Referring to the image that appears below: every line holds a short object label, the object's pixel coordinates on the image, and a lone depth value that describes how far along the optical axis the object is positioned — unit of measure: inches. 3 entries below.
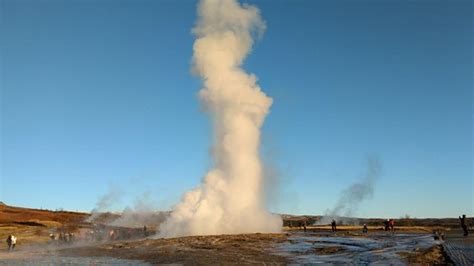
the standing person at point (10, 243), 1610.0
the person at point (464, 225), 1693.9
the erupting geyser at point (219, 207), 2058.3
